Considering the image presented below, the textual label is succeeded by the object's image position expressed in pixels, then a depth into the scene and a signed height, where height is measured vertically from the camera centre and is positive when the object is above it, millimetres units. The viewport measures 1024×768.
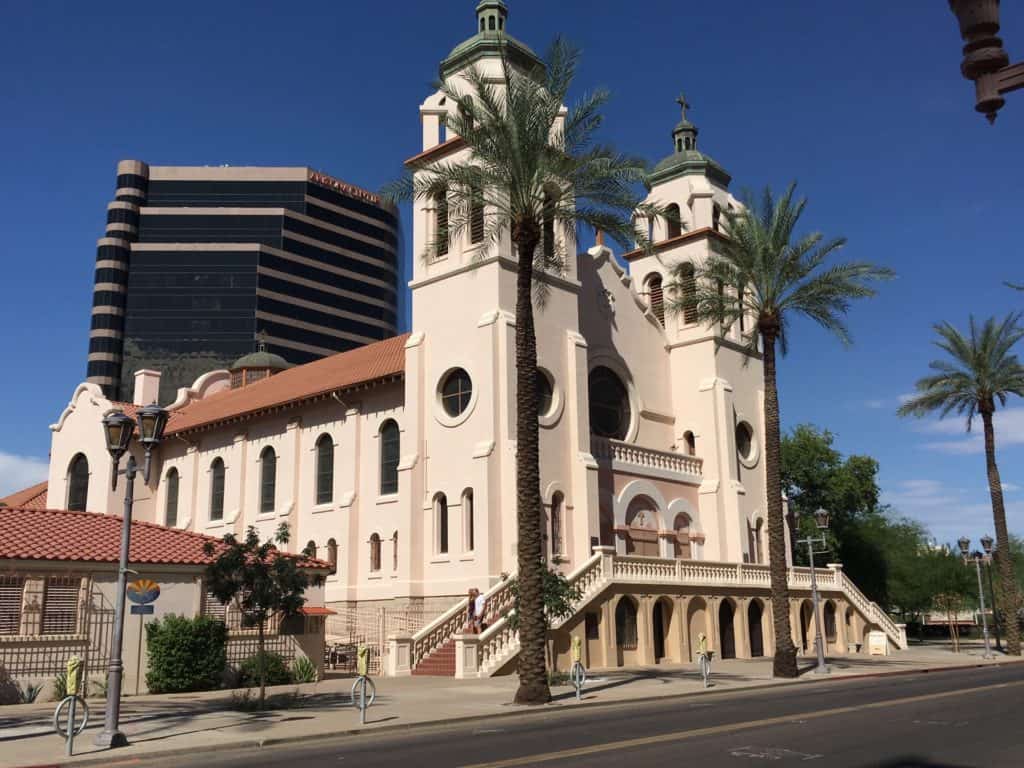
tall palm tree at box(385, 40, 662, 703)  21391 +9708
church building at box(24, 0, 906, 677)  31953 +5148
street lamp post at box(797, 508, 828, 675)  28781 -1760
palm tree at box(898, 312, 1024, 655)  41000 +8210
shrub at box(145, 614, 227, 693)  23578 -1406
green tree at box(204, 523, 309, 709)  19703 +261
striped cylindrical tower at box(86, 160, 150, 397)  110125 +36191
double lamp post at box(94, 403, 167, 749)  14406 +1768
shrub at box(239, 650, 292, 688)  25172 -1937
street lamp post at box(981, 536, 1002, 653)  40375 +1389
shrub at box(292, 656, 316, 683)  26844 -2079
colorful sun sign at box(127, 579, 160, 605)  16078 +84
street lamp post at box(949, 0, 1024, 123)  5391 +2835
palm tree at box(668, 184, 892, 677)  29844 +9210
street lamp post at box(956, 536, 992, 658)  41559 +1182
